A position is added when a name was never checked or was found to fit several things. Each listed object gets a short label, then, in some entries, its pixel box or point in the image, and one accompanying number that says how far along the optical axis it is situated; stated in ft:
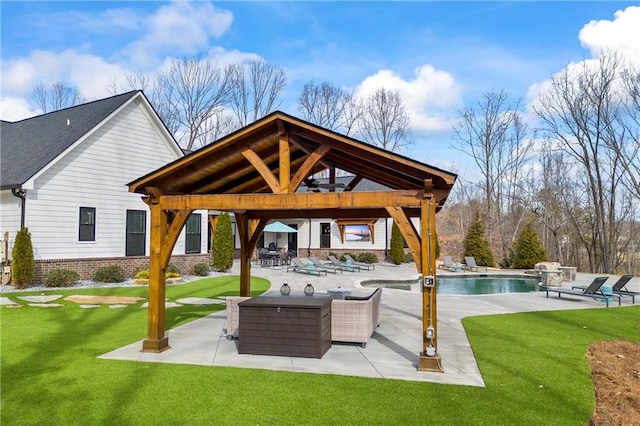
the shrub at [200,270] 64.13
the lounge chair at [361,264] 83.04
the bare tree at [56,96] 127.65
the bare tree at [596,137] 86.17
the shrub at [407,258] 98.78
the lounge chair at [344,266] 78.49
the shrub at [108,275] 52.85
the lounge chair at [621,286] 46.51
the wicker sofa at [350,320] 25.35
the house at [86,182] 50.16
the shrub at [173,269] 60.70
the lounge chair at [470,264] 82.84
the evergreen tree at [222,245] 70.38
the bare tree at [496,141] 110.32
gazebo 21.75
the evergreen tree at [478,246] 90.17
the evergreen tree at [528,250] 82.38
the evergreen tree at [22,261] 46.32
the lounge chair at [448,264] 84.99
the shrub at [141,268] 58.85
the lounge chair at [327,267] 74.69
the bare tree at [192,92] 118.11
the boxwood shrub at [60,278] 47.62
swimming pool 59.77
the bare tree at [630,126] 82.94
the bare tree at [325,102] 133.28
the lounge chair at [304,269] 71.36
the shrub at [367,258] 93.20
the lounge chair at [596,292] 43.14
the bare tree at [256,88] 125.80
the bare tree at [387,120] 128.47
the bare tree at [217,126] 125.70
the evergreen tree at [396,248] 95.09
